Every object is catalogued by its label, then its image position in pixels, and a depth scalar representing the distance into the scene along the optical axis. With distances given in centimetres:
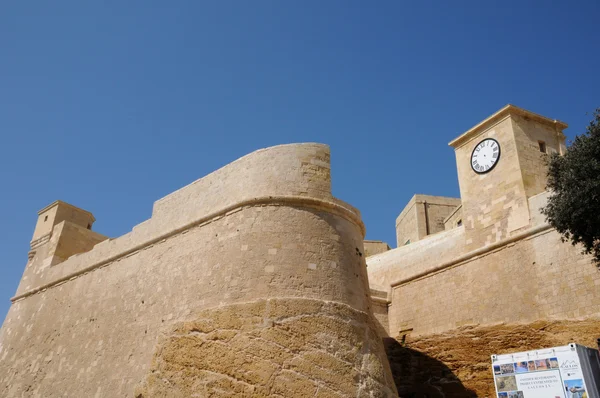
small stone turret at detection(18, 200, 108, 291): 1412
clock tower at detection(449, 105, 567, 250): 1162
